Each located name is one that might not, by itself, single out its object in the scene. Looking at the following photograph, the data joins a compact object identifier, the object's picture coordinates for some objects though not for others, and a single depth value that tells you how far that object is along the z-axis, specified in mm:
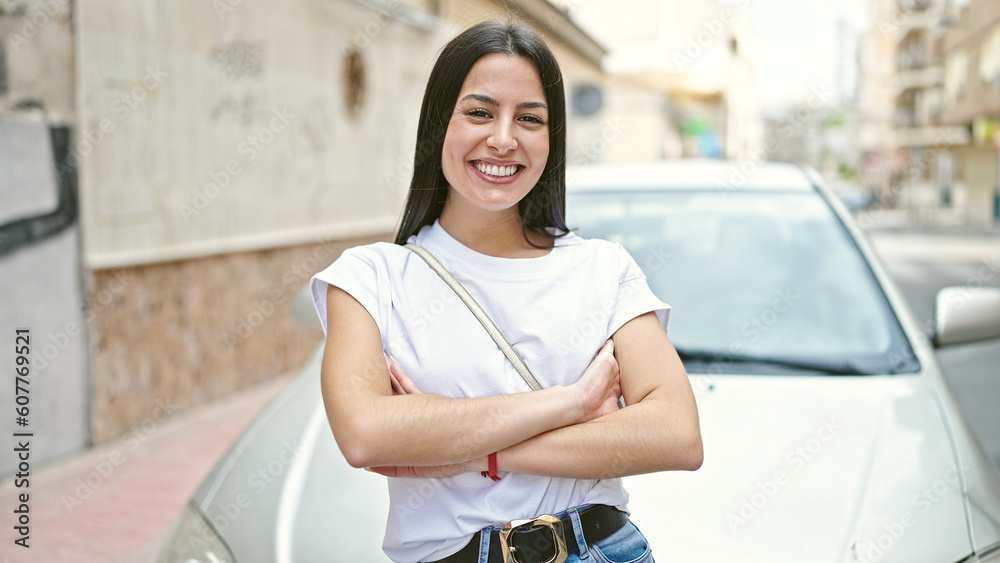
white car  1925
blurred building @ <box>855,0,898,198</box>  58906
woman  1399
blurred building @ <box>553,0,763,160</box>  27375
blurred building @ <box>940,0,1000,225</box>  27297
